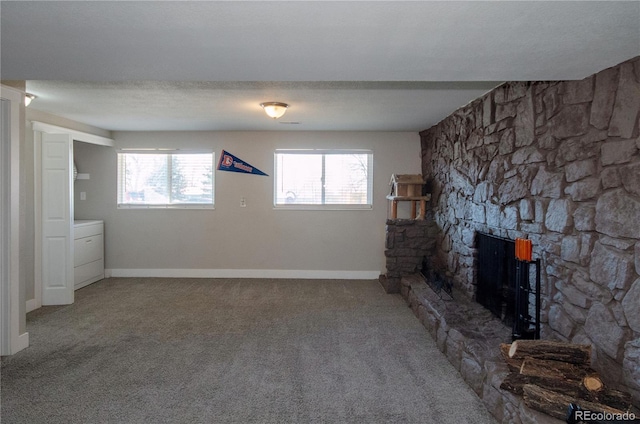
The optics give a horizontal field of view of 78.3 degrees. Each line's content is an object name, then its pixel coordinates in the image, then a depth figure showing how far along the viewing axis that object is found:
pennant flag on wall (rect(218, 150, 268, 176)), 6.00
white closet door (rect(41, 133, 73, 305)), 4.55
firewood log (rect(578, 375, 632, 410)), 1.88
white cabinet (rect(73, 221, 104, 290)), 5.29
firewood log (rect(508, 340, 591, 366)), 2.16
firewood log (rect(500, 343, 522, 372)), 2.27
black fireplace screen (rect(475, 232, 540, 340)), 2.64
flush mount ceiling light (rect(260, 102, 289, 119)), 4.00
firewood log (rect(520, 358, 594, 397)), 2.04
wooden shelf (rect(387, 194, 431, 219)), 5.33
